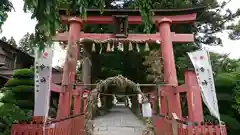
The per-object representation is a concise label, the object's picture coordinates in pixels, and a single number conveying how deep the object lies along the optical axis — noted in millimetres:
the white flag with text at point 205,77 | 3742
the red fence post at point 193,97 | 3693
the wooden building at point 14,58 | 9235
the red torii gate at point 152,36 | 5142
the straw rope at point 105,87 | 5724
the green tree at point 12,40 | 21939
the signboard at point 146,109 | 5837
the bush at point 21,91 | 6367
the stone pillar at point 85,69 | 7878
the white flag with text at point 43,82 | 3570
